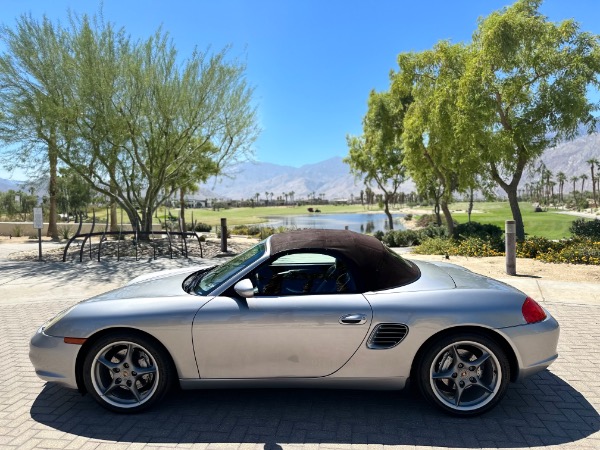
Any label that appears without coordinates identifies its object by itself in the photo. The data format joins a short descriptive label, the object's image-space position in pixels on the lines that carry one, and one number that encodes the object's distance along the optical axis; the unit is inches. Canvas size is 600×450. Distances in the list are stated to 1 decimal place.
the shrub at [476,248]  527.8
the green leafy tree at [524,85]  542.6
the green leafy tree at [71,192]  735.1
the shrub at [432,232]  813.2
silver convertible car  129.9
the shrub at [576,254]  428.1
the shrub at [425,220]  1596.9
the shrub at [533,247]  490.6
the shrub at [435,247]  591.8
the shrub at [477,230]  657.6
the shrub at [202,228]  1269.3
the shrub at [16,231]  971.1
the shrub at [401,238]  856.9
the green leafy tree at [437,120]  631.8
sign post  516.7
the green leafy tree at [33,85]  580.1
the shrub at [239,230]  1196.0
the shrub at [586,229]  560.7
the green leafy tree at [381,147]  1010.1
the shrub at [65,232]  922.4
